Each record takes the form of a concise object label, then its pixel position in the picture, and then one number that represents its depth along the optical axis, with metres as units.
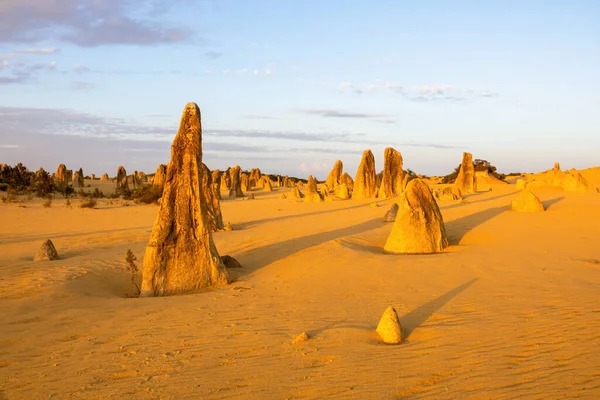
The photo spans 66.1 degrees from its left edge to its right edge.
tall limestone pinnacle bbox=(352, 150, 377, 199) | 34.47
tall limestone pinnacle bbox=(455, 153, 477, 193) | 34.72
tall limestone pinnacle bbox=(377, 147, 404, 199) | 34.59
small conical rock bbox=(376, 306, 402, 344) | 5.64
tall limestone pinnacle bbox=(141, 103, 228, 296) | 8.90
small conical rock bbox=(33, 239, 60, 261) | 11.39
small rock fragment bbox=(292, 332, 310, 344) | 5.66
